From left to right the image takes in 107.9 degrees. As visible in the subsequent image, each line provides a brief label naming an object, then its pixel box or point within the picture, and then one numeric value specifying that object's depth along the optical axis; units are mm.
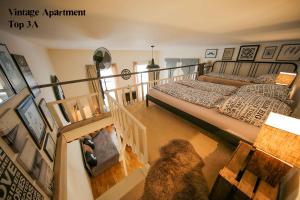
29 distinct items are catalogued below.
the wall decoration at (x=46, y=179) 1039
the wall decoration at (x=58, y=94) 2821
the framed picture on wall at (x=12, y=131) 839
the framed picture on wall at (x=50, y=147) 1426
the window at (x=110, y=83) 5641
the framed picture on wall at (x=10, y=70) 1207
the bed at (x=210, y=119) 1405
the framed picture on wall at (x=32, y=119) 1149
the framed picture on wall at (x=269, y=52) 3495
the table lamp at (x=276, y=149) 767
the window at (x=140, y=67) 6218
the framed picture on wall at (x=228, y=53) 4438
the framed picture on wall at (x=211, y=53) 4895
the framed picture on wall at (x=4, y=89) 1022
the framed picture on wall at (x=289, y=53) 3092
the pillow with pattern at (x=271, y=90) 1939
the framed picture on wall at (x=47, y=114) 1713
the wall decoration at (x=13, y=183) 668
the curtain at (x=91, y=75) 4594
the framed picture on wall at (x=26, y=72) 1532
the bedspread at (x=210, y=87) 2410
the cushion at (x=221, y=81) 3518
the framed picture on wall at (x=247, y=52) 3898
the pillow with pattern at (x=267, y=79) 3027
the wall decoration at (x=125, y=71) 5576
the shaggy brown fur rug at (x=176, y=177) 1180
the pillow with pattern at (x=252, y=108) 1445
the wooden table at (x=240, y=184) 827
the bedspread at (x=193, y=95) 1983
